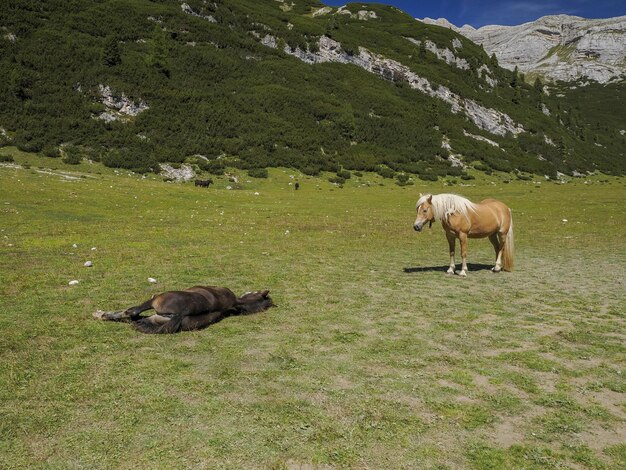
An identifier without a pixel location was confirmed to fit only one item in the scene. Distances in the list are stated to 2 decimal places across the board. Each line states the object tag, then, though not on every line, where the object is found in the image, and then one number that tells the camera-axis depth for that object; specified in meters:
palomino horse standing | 14.91
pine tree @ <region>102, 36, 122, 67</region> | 71.00
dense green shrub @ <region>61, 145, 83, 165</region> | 50.56
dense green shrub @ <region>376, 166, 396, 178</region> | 68.12
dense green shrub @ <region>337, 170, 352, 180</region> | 63.94
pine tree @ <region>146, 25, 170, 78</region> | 76.00
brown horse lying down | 8.24
